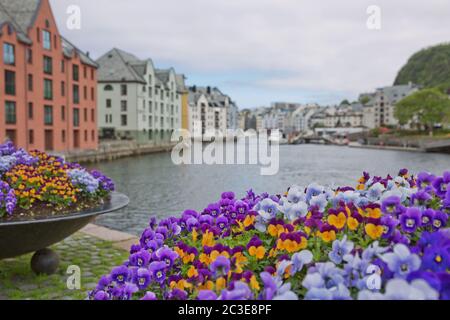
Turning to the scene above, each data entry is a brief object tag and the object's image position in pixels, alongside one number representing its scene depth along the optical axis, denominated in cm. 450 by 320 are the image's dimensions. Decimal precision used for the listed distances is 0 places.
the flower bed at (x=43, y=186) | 670
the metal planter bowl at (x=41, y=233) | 623
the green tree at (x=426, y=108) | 9269
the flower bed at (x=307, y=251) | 185
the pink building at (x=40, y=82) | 3816
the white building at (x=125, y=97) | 7125
